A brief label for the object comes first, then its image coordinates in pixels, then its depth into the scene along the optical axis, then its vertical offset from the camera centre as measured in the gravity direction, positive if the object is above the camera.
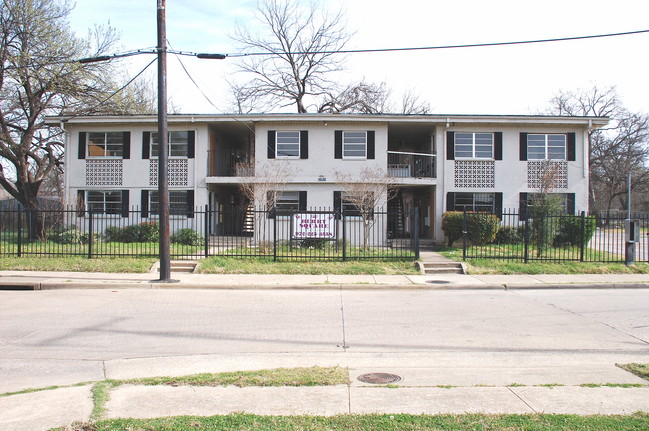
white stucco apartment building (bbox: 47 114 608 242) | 22.94 +2.65
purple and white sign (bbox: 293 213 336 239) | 17.62 -0.47
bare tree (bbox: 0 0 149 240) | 22.20 +6.29
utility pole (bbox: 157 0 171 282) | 13.18 +2.06
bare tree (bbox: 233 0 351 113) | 40.75 +11.44
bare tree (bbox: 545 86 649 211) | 52.66 +6.74
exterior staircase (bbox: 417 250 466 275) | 15.51 -1.71
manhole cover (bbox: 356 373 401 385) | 5.34 -1.83
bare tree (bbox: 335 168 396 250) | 20.06 +1.05
